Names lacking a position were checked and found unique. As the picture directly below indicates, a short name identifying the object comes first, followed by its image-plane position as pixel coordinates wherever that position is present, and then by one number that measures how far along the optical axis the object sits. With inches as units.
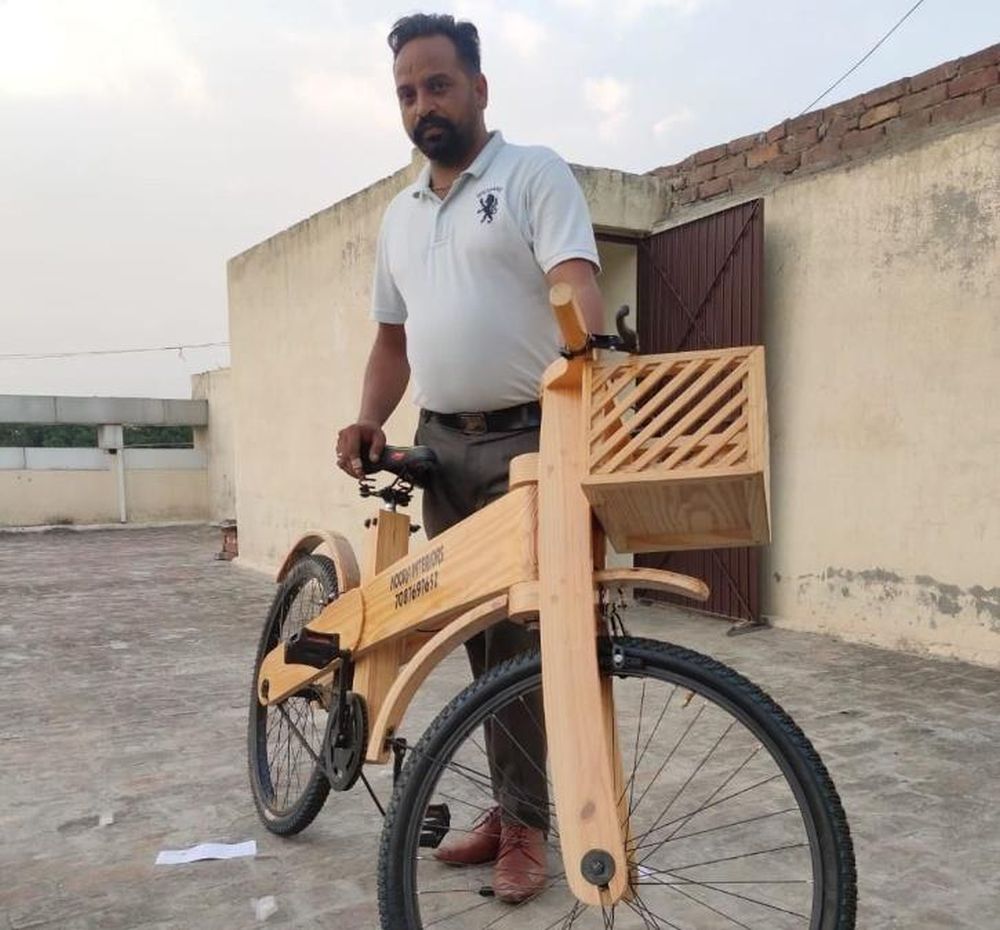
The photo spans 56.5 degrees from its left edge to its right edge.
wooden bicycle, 56.8
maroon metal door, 219.5
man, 78.9
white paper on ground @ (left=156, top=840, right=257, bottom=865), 98.1
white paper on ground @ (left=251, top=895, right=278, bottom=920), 85.7
